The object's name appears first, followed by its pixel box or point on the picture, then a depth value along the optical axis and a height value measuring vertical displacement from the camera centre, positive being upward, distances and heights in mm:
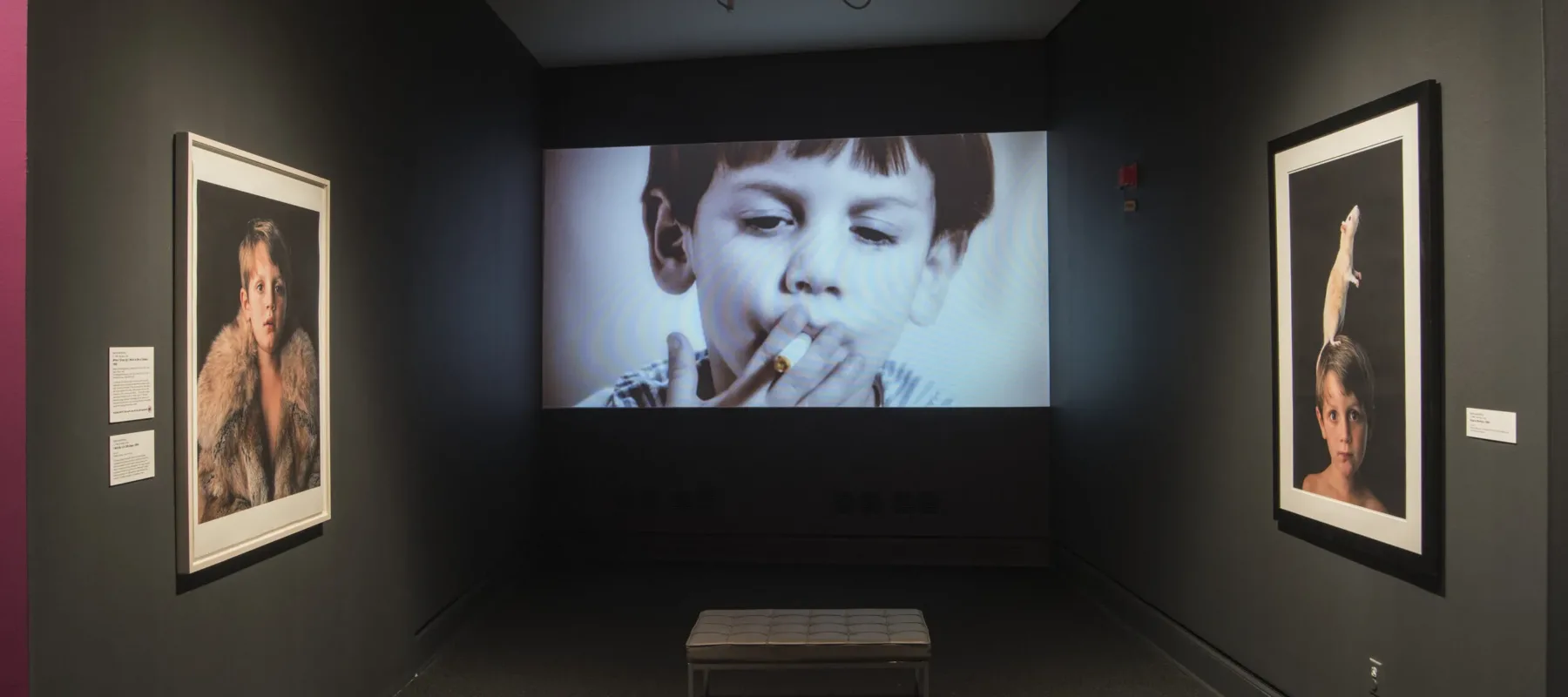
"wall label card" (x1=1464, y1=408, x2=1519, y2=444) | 2121 -162
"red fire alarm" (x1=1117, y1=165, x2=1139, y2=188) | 4270 +814
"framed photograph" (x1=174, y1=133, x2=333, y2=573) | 2328 +17
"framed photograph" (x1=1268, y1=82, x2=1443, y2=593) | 2367 +61
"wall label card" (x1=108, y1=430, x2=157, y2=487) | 2084 -224
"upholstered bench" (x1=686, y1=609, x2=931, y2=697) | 2979 -916
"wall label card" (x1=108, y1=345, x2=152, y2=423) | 2082 -58
